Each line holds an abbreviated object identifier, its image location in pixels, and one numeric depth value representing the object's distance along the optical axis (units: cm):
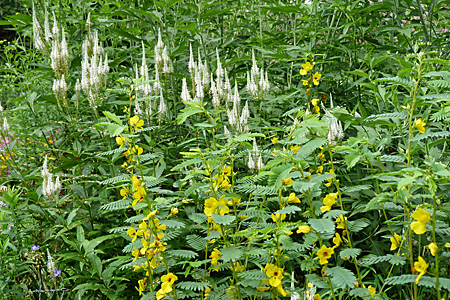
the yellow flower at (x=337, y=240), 160
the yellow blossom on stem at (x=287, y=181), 148
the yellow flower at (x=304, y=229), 134
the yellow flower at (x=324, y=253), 149
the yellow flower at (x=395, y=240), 150
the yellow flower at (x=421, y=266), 123
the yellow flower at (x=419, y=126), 144
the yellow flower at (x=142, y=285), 165
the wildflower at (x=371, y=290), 155
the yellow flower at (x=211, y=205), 144
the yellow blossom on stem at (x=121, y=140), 156
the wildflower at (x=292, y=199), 145
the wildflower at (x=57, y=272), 228
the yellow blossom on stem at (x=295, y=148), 173
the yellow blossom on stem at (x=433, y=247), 116
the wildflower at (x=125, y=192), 167
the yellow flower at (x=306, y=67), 222
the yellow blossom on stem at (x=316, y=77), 230
